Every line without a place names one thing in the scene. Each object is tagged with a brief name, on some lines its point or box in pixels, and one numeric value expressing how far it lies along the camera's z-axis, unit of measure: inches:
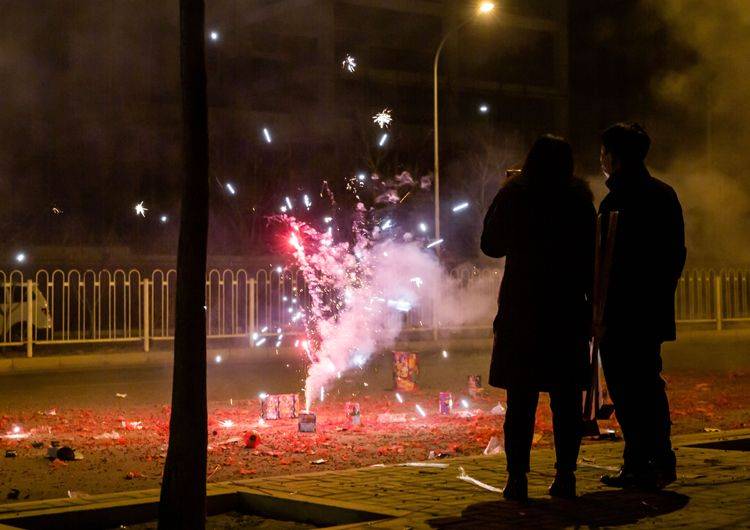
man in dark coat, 210.8
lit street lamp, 943.0
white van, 700.0
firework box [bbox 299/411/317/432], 337.1
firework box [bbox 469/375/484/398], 449.7
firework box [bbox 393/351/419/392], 482.0
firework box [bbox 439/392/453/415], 394.9
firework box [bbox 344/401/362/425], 358.6
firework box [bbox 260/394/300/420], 370.0
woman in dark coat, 195.5
